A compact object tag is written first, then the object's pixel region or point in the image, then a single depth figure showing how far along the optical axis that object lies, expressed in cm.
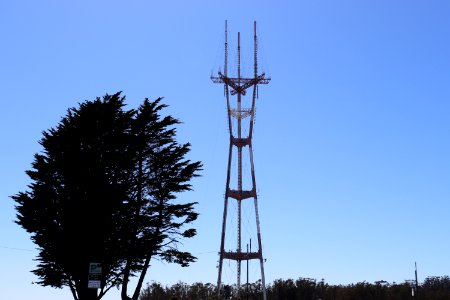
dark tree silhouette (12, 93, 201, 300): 3434
